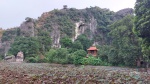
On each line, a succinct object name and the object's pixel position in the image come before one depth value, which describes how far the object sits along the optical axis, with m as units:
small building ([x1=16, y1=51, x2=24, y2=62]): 35.88
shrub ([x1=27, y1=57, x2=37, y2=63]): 34.53
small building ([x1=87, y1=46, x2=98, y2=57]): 39.84
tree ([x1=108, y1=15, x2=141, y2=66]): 25.80
